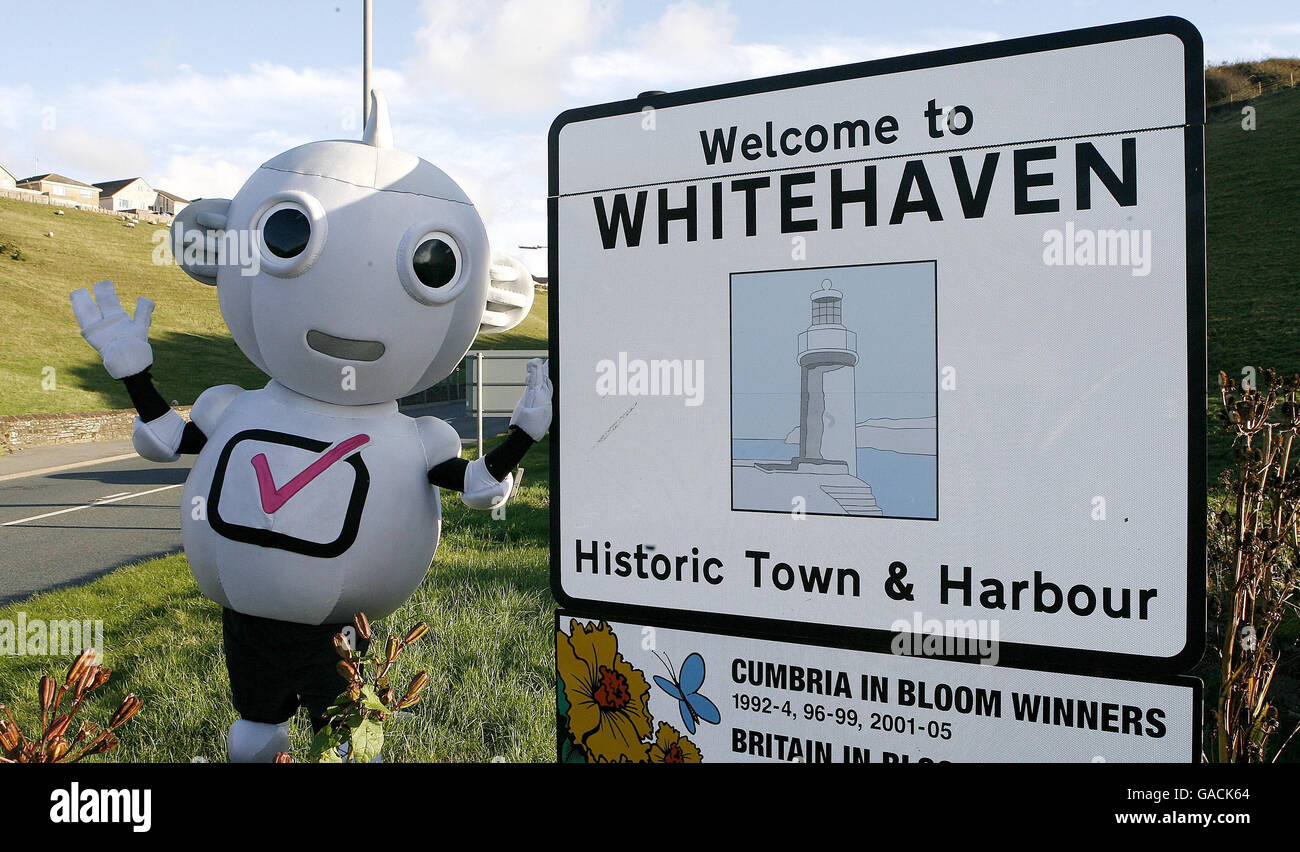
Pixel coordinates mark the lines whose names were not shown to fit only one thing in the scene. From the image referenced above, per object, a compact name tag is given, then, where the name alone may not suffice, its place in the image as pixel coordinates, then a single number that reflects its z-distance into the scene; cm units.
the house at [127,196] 8606
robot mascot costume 276
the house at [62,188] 7381
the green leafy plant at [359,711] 203
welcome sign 158
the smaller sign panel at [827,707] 164
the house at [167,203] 8369
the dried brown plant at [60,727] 149
